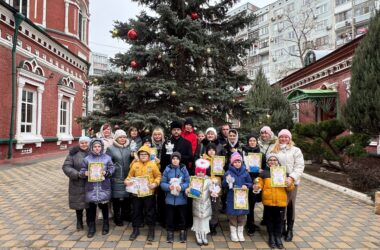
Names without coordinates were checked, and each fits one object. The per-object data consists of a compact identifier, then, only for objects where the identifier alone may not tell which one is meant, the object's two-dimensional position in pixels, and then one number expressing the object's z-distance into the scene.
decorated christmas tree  6.11
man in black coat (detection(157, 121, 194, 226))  4.48
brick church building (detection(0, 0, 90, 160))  11.44
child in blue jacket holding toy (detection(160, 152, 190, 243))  4.06
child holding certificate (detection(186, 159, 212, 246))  4.00
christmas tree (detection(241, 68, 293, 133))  14.33
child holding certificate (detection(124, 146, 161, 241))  4.12
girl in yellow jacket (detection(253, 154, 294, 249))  3.87
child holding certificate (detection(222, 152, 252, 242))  3.94
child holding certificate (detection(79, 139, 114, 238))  4.09
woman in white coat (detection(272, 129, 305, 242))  3.99
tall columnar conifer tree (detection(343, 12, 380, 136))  7.05
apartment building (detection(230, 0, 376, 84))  31.98
